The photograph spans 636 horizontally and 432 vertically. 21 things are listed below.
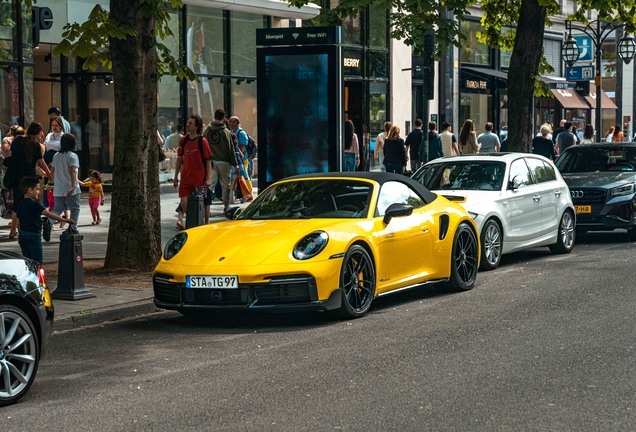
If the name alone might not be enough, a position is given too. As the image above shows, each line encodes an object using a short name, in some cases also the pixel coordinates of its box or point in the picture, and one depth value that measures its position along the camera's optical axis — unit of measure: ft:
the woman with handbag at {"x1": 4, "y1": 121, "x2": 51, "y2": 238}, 52.31
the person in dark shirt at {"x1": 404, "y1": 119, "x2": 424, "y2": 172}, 79.97
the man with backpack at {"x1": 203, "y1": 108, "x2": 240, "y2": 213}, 63.41
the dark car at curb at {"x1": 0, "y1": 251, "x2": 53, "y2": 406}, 22.07
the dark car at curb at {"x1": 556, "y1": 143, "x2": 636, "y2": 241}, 55.36
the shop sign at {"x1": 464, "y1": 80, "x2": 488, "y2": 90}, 126.93
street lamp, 110.01
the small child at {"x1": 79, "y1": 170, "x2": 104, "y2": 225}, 61.36
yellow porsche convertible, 30.81
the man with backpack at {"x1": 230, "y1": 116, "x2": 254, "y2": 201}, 72.84
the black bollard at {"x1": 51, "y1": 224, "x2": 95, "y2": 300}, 35.65
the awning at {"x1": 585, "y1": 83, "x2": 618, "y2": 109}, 151.79
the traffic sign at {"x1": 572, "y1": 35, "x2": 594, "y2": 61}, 137.76
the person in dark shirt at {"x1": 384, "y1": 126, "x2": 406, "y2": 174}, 75.46
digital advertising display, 56.39
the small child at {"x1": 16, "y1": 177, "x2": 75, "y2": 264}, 36.95
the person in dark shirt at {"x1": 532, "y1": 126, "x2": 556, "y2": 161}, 80.53
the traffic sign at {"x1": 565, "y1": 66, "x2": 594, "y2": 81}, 117.39
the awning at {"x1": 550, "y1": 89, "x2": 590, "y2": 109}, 142.82
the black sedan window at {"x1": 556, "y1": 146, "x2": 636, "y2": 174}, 59.36
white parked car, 44.93
